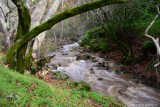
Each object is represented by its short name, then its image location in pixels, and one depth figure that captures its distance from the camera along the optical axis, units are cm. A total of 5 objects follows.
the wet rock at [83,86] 850
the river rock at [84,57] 1792
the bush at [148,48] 1395
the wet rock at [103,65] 1464
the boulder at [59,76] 1048
